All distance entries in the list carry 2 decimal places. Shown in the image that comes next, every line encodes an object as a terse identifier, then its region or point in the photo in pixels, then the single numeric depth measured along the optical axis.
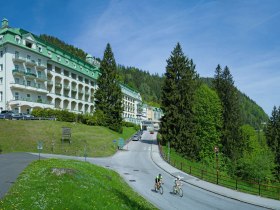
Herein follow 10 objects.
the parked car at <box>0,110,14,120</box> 43.86
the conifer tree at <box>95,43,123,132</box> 58.41
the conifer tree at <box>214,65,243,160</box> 54.97
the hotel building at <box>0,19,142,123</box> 52.25
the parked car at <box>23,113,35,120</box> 45.88
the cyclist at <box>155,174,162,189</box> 20.25
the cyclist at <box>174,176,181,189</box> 20.08
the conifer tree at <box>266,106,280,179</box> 64.31
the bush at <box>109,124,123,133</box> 58.17
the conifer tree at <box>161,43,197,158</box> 46.23
